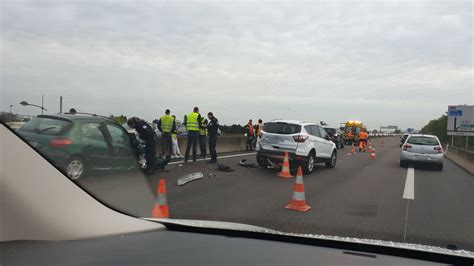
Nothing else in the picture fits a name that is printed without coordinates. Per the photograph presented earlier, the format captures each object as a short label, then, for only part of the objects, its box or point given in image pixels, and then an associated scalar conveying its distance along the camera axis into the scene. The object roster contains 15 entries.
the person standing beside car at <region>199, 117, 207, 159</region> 16.18
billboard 32.97
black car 30.15
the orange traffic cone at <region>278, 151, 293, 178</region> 12.34
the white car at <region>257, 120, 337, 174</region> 13.34
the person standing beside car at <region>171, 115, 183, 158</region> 16.28
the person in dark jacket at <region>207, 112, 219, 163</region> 16.08
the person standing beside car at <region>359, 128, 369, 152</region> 29.45
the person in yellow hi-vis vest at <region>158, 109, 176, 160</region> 15.54
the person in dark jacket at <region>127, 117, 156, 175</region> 11.28
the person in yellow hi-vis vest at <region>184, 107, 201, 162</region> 14.88
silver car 16.69
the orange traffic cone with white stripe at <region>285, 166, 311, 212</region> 7.48
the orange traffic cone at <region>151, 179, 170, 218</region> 4.88
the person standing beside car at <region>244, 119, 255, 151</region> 23.58
